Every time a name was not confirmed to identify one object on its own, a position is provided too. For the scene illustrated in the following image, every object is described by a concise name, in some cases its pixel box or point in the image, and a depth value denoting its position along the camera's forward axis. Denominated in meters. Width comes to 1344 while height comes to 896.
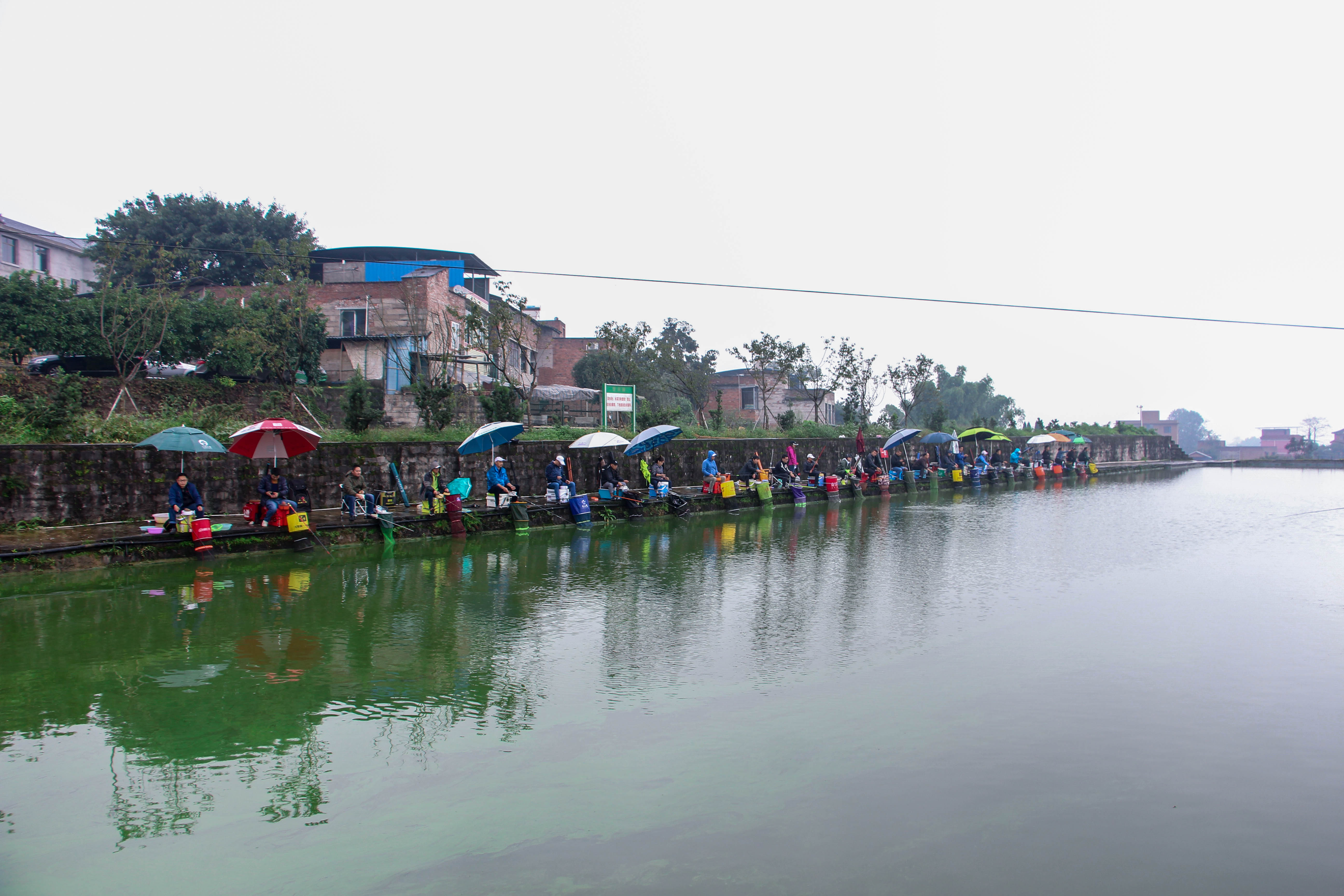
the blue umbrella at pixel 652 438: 21.34
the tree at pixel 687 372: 35.12
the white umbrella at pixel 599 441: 20.94
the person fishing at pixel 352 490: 16.33
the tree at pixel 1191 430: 121.12
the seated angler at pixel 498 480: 18.48
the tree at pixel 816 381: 37.12
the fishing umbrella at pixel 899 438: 30.02
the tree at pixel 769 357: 34.69
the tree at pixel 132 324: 23.56
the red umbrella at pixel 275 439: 14.81
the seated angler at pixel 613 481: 20.94
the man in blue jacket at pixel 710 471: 23.44
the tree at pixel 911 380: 41.47
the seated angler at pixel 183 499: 13.75
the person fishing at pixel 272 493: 14.81
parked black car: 25.44
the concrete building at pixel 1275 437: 95.94
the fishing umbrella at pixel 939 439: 38.22
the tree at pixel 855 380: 38.00
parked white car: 27.06
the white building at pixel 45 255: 35.56
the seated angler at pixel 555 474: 20.02
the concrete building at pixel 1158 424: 95.81
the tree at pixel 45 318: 23.91
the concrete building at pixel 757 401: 47.81
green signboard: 24.62
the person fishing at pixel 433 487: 17.56
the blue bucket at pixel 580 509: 19.23
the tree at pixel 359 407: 19.70
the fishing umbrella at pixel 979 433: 34.94
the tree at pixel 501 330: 26.03
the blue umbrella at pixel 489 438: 18.06
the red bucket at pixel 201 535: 13.55
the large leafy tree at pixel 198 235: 35.81
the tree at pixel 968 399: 70.31
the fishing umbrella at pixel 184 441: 13.78
